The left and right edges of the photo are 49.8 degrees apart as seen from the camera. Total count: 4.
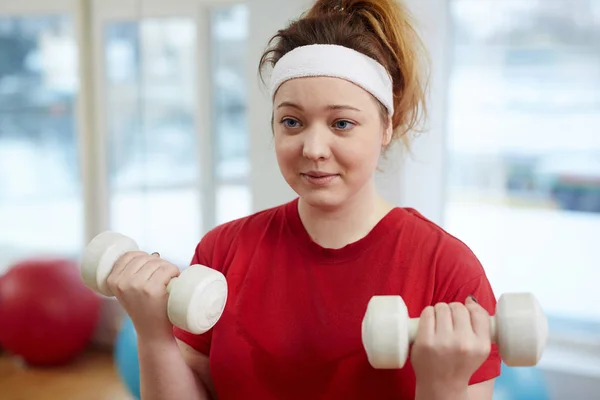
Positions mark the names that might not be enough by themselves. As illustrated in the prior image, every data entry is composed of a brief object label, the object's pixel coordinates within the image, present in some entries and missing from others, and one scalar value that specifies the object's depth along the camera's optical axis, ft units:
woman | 3.29
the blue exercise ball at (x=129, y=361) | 7.52
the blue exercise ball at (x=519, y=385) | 5.81
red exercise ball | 10.32
